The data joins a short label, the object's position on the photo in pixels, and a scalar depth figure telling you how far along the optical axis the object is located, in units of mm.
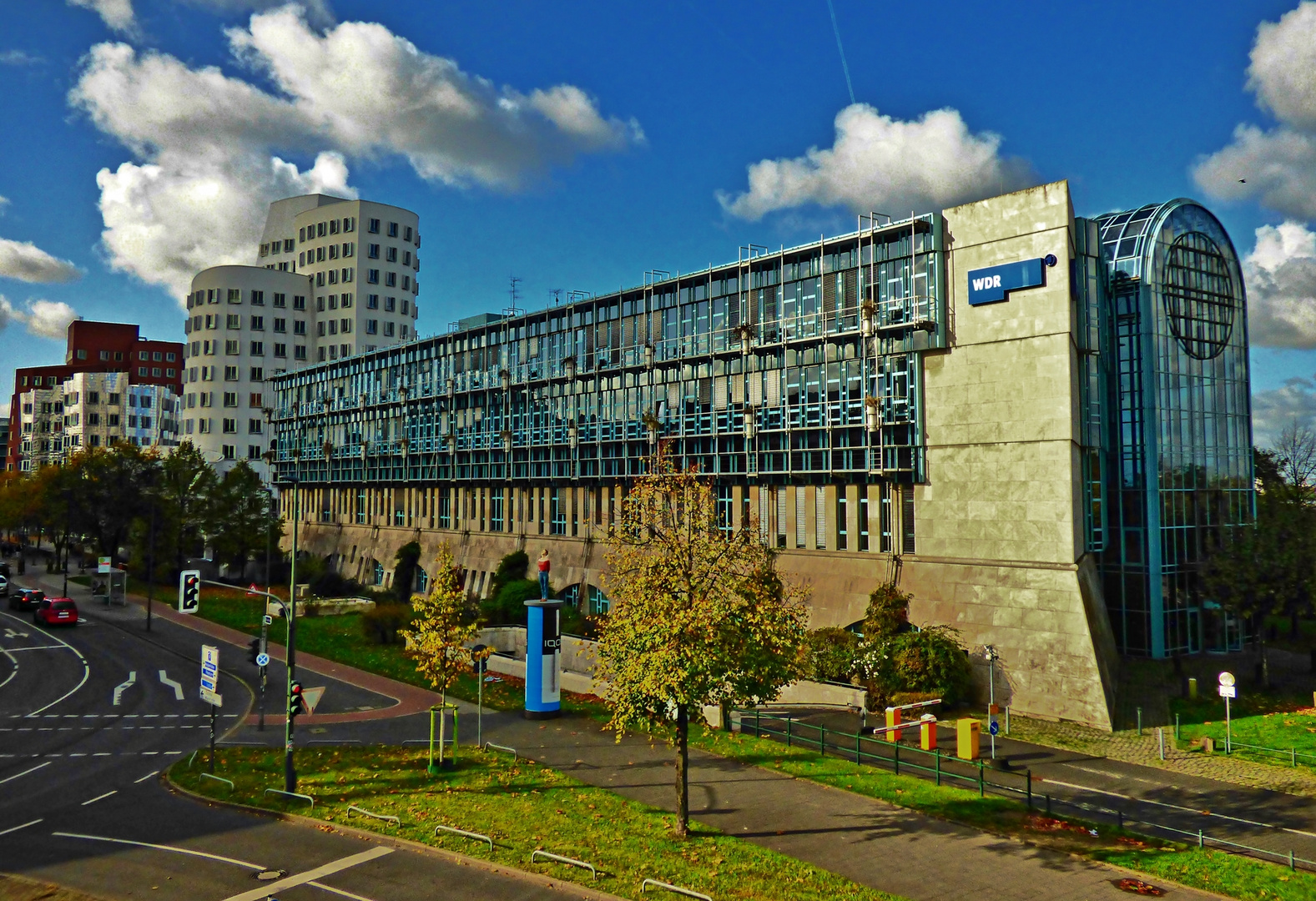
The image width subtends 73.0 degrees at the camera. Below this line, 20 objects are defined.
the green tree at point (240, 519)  78625
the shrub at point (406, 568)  75938
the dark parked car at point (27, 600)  64812
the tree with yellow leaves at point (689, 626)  20734
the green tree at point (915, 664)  36000
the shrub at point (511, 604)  56250
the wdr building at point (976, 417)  37969
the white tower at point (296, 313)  119312
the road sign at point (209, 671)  28156
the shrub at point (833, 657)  38531
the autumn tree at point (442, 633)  29500
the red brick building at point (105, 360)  157000
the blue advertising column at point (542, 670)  35406
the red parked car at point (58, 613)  59000
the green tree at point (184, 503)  74875
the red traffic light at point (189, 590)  31109
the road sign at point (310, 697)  25562
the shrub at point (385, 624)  52688
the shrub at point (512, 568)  64562
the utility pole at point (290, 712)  24875
